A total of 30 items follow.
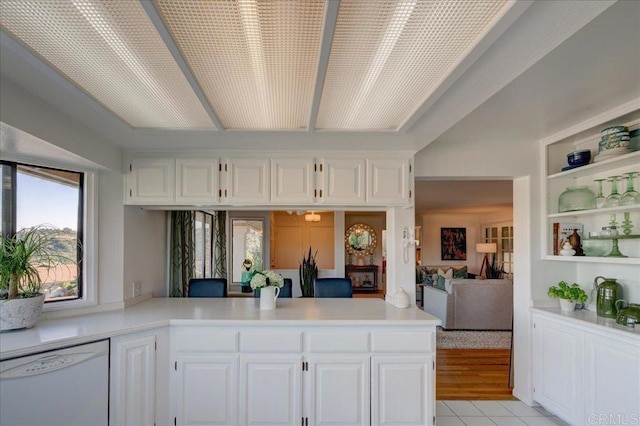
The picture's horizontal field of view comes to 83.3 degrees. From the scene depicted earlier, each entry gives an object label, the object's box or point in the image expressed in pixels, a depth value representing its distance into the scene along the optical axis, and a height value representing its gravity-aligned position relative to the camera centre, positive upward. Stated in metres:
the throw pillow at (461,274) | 7.65 -1.12
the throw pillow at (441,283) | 6.11 -1.04
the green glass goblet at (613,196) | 2.60 +0.19
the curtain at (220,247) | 6.55 -0.47
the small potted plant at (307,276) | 6.57 -1.02
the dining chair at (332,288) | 3.78 -0.70
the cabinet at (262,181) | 2.94 +0.34
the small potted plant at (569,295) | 2.93 -0.60
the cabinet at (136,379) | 2.34 -1.05
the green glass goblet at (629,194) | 2.48 +0.20
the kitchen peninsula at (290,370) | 2.53 -1.05
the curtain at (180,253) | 3.88 -0.34
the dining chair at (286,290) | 3.77 -0.72
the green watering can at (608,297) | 2.67 -0.56
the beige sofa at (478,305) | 5.65 -1.30
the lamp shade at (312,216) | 7.90 +0.12
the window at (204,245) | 5.36 -0.37
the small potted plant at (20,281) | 2.17 -0.38
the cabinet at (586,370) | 2.27 -1.06
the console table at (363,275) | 10.62 -1.58
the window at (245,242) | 8.50 -0.48
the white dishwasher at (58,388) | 1.88 -0.94
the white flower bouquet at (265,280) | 2.95 -0.48
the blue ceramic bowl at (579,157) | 2.89 +0.53
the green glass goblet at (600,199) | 2.74 +0.18
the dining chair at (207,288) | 3.67 -0.68
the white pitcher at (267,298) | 2.97 -0.63
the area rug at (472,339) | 5.06 -1.73
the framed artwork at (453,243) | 10.77 -0.62
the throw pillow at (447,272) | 8.01 -1.18
